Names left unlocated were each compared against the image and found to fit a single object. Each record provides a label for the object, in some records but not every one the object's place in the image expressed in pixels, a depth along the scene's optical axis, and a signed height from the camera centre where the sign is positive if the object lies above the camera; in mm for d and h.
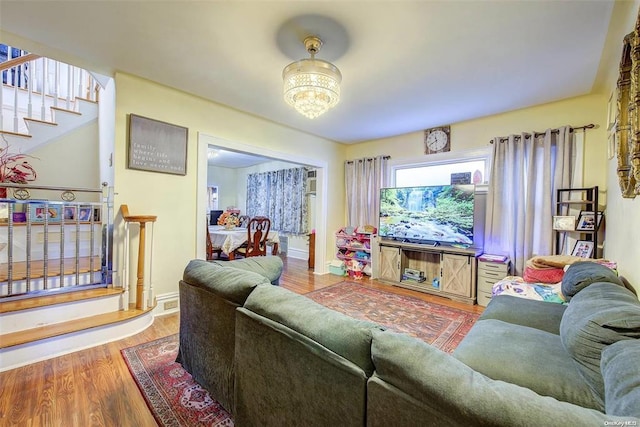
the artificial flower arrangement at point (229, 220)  5343 -221
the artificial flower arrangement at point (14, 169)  3041 +428
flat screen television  3545 +8
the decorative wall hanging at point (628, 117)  1319 +599
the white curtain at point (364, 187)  4684 +470
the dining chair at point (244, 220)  6841 -270
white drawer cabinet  3197 -724
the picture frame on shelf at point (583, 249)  2703 -317
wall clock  3971 +1158
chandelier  1931 +959
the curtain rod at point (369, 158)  4615 +986
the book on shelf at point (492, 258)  3262 -527
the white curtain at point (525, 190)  3068 +340
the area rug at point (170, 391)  1486 -1174
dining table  4566 -521
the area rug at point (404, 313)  2545 -1140
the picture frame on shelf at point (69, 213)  3251 -106
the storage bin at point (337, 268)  4762 -1019
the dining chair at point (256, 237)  4504 -472
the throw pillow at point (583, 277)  1649 -380
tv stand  3461 -777
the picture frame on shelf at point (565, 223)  2828 -52
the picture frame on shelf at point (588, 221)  2682 -25
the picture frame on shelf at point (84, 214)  3347 -109
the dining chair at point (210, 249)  4480 -707
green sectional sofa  660 -518
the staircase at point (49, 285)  2029 -743
